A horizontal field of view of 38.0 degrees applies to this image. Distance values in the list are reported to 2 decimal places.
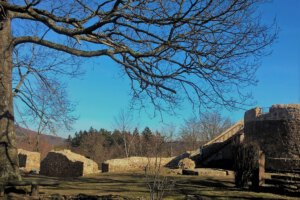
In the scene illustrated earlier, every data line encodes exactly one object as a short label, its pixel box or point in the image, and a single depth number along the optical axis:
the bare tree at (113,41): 10.13
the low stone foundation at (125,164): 25.50
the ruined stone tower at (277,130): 28.64
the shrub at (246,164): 15.66
